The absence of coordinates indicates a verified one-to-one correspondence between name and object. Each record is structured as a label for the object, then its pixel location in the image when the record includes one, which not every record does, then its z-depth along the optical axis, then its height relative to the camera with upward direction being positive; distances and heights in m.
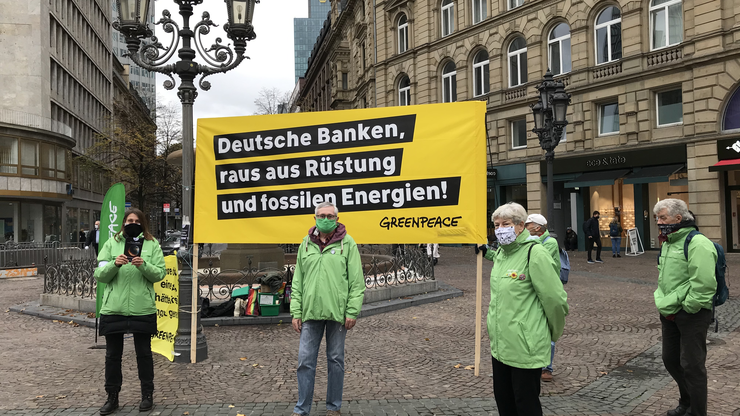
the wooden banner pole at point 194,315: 6.59 -1.10
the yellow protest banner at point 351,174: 5.96 +0.54
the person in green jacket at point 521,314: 3.55 -0.63
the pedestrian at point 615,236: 22.50 -0.81
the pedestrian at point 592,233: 19.88 -0.59
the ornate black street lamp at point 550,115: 13.51 +2.59
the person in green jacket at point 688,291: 4.16 -0.59
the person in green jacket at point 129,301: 4.93 -0.68
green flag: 6.88 +0.17
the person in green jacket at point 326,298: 4.57 -0.64
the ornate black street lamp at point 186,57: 7.05 +2.60
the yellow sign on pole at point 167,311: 6.51 -1.04
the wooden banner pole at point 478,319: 5.80 -1.07
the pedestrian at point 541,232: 5.19 -0.14
